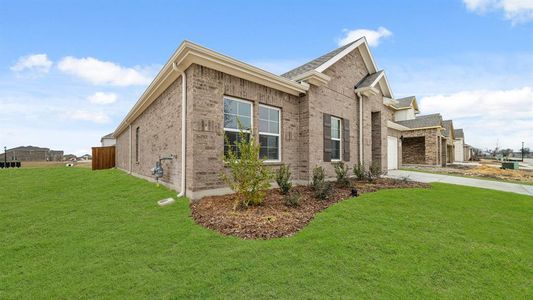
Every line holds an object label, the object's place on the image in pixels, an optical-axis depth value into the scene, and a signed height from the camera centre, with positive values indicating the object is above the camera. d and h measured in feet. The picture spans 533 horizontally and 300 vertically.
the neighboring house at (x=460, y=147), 113.91 +3.78
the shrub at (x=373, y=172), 30.55 -2.37
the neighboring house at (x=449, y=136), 80.89 +6.39
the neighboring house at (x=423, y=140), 64.28 +4.21
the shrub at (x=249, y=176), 17.89 -1.63
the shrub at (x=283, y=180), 21.94 -2.42
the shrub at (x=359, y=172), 31.34 -2.35
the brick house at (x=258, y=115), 20.43 +4.83
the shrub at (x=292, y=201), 18.20 -3.62
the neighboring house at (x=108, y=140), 107.51 +7.26
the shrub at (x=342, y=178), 27.30 -2.76
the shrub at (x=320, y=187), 21.08 -3.02
